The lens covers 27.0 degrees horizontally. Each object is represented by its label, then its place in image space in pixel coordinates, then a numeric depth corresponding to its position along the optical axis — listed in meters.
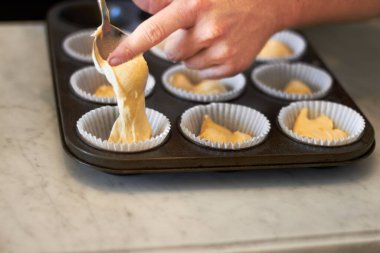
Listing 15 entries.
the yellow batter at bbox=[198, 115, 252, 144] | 0.62
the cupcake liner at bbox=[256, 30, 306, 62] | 0.75
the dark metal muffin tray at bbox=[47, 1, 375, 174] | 0.58
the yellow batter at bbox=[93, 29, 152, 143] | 0.60
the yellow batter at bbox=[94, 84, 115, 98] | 0.68
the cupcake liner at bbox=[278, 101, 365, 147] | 0.65
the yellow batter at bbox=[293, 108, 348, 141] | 0.64
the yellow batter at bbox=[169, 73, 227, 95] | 0.70
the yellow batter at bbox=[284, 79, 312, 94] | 0.72
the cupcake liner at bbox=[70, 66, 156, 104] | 0.65
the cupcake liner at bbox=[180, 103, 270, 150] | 0.64
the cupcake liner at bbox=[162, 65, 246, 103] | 0.67
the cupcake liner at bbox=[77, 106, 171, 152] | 0.58
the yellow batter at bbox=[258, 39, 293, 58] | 0.77
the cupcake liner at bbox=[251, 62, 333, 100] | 0.73
